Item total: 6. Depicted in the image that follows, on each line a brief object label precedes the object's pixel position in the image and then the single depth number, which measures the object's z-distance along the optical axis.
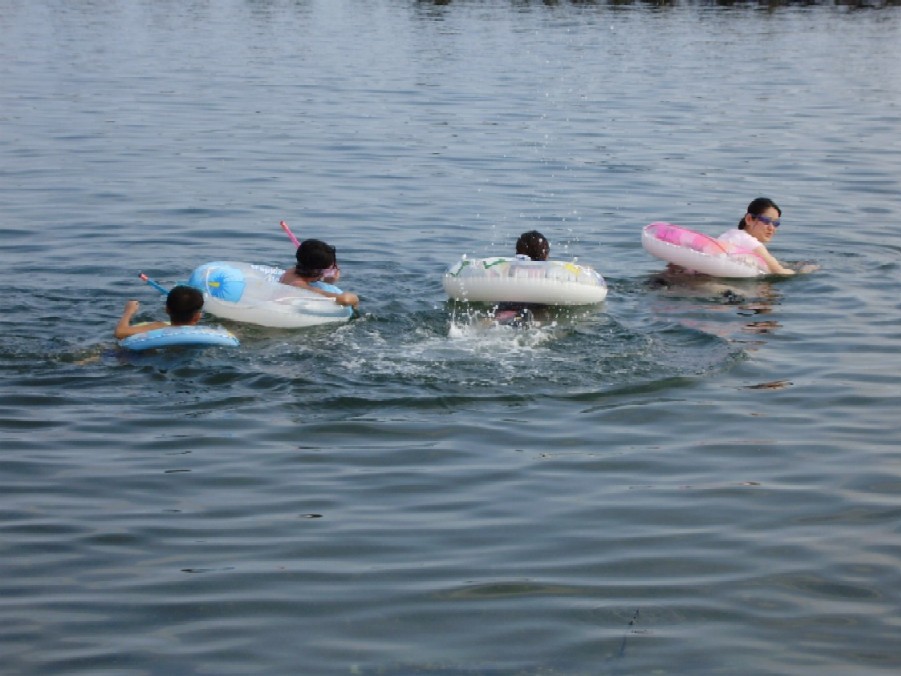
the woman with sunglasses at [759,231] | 21.95
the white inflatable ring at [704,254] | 21.79
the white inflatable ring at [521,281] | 19.29
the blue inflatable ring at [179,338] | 16.77
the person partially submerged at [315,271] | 18.81
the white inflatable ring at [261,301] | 18.39
